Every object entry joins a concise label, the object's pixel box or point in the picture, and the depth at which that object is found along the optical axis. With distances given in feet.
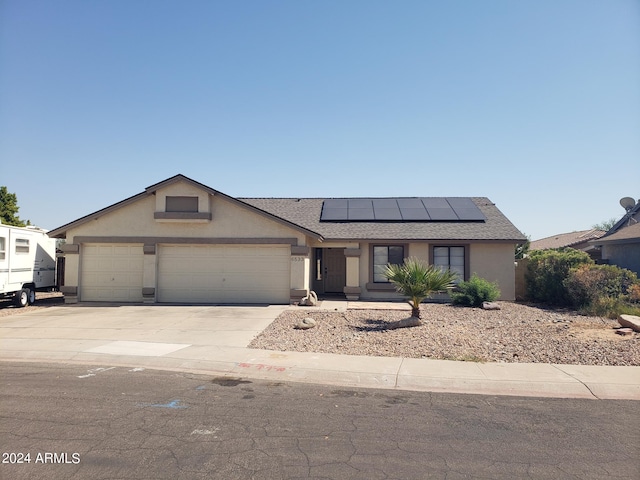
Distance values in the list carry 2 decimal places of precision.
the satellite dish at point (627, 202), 85.76
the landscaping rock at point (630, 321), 37.19
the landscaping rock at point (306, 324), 41.60
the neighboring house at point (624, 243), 66.74
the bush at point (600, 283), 51.42
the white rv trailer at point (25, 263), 56.13
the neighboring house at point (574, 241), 89.61
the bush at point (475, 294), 56.44
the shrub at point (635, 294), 48.73
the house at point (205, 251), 59.41
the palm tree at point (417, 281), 41.75
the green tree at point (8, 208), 94.43
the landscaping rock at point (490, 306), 53.42
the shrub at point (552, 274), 58.34
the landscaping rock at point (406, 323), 41.42
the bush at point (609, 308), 45.06
